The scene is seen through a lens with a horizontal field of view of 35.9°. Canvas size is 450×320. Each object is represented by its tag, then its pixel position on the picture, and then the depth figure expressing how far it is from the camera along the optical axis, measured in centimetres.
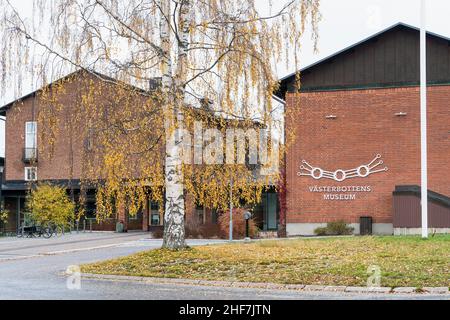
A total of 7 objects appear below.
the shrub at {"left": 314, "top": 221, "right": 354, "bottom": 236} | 3309
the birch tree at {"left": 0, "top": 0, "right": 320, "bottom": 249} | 1680
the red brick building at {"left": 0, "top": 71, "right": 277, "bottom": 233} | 4534
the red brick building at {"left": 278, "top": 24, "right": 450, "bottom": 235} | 3309
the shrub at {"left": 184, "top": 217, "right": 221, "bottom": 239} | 3453
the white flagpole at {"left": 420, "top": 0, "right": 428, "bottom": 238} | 2233
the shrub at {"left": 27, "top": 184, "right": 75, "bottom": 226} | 4103
